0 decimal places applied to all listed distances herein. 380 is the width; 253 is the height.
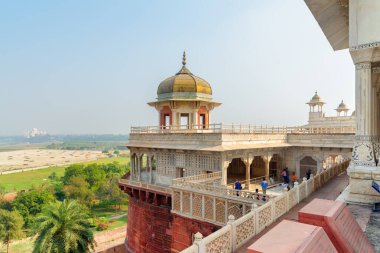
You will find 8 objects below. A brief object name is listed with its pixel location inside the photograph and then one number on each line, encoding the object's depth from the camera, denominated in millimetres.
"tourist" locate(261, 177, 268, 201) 12930
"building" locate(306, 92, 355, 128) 29984
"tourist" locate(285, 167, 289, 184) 18394
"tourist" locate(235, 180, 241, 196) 14766
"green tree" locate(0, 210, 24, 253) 32000
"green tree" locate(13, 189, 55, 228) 42438
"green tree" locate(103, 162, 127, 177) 75588
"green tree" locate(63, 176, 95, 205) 49966
